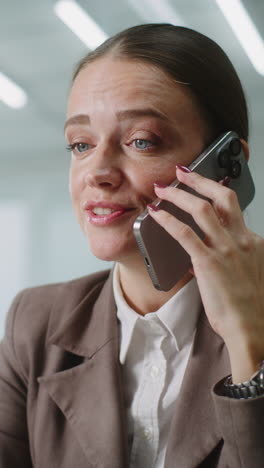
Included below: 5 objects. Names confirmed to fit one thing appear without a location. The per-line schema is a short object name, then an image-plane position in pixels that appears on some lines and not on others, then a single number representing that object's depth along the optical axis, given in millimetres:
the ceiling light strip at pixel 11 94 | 3368
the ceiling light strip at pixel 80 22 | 2334
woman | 831
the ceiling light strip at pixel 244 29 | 2246
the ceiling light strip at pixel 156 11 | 2424
